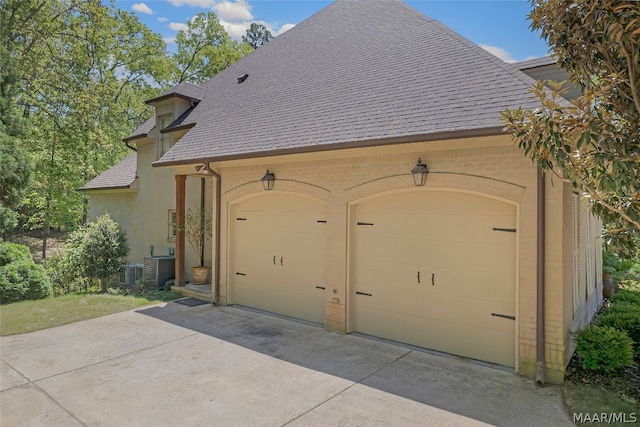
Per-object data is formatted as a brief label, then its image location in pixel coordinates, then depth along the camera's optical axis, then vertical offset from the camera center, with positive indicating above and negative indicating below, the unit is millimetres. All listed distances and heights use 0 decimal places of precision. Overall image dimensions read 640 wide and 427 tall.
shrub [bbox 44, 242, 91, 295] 11250 -1695
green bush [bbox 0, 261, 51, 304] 9664 -1664
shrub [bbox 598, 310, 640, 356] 5980 -1637
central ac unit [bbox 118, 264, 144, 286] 12134 -1721
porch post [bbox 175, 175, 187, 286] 10250 -221
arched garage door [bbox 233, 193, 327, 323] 7637 -761
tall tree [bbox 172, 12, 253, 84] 27719 +12637
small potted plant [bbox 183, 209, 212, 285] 10336 -392
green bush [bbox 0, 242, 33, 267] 10695 -991
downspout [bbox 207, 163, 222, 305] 9062 -655
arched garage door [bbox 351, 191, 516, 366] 5527 -843
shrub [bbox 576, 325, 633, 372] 4949 -1723
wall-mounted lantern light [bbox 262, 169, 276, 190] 7984 +856
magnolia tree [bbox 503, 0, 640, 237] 3064 +1023
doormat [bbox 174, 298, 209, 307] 9039 -2016
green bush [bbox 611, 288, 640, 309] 7613 -1591
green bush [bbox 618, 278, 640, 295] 8891 -1595
